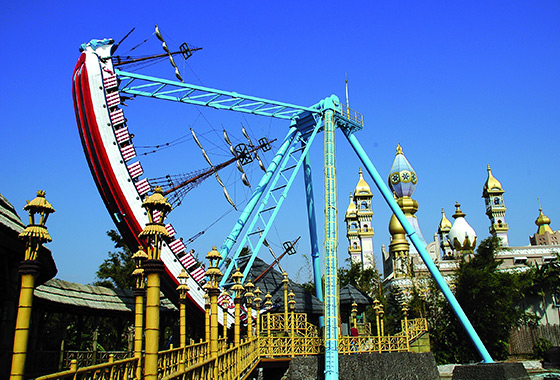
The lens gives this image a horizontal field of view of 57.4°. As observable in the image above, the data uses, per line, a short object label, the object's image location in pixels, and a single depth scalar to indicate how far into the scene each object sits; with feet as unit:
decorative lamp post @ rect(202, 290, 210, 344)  36.69
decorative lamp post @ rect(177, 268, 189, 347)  36.01
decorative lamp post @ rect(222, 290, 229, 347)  49.20
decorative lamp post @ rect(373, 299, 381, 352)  66.80
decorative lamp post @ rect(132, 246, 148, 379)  28.02
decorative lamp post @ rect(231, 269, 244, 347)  45.41
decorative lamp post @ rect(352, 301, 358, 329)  68.95
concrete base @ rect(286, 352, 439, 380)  59.62
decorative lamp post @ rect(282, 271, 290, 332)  61.62
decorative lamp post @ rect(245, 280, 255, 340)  53.26
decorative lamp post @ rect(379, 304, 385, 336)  72.27
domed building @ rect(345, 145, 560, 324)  121.85
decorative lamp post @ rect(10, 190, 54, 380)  17.77
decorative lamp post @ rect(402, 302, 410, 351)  70.53
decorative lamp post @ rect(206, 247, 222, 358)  33.10
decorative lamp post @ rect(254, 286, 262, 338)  58.95
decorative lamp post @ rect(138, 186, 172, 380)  20.42
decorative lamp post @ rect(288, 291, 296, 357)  59.62
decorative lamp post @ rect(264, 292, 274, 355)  58.23
